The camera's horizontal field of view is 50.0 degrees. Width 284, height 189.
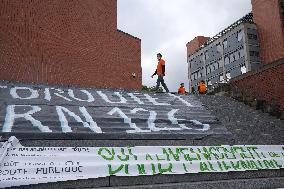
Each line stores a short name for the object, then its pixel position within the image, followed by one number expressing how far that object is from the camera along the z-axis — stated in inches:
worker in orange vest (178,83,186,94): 716.7
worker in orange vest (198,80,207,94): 676.1
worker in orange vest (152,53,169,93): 524.1
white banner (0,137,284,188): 229.9
